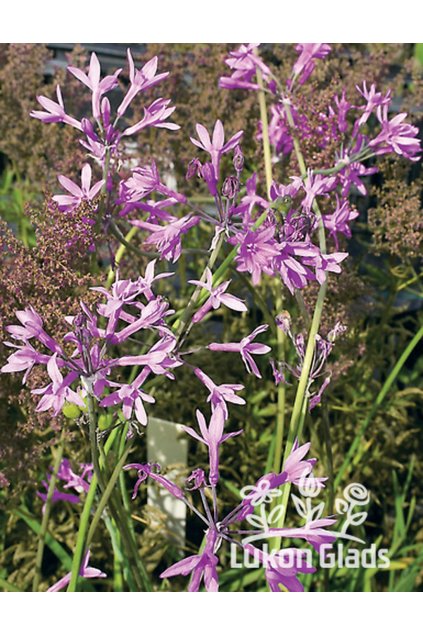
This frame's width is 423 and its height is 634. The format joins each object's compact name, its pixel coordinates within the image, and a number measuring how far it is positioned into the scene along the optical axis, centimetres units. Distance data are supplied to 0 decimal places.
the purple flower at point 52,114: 58
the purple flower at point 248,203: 55
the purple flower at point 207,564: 51
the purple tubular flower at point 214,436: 52
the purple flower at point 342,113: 64
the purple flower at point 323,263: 54
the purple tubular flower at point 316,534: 52
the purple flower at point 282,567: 52
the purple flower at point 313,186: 56
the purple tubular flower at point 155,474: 52
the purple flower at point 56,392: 51
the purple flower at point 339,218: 60
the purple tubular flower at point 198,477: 52
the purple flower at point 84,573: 59
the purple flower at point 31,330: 52
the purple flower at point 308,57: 65
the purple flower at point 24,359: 52
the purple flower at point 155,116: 57
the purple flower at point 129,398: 52
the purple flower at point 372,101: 62
